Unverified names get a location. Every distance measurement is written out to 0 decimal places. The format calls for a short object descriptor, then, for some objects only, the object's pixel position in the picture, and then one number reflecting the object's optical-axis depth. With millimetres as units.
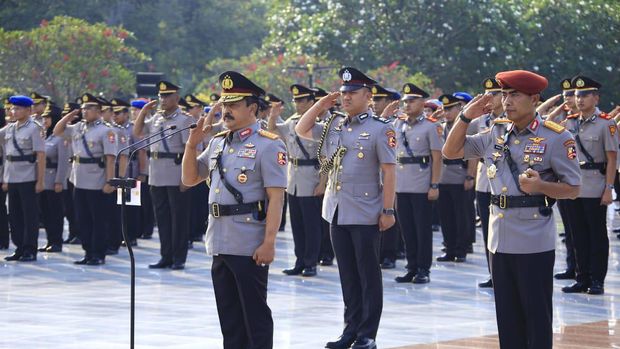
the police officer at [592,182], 13492
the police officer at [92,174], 16375
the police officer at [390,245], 15938
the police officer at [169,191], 15609
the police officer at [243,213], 8336
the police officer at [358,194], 10094
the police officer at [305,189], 14938
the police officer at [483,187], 14125
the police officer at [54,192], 17750
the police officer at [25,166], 16391
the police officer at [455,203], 16891
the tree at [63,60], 29297
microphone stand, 8250
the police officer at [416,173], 14742
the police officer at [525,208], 8133
